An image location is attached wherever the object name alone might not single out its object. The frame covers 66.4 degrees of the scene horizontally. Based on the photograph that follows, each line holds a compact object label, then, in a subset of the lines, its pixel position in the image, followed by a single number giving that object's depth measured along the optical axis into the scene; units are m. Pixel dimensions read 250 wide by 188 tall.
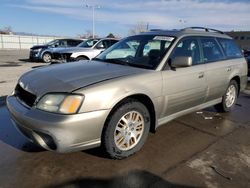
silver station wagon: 2.09
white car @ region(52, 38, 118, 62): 8.73
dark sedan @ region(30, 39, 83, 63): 11.55
